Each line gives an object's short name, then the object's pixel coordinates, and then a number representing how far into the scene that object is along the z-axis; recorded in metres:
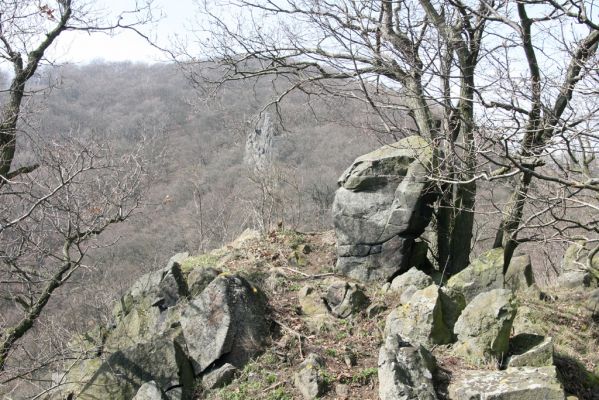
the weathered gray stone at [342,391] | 5.30
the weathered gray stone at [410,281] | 7.46
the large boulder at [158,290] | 7.68
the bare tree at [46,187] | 6.90
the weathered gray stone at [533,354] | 5.36
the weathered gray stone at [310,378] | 5.39
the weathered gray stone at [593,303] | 7.95
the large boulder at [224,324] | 6.25
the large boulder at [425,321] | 5.86
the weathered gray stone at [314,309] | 6.70
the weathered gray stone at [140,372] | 6.03
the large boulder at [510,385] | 4.71
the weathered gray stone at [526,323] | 6.24
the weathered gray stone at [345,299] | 6.96
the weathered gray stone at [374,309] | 6.89
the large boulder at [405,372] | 4.79
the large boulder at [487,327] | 5.50
